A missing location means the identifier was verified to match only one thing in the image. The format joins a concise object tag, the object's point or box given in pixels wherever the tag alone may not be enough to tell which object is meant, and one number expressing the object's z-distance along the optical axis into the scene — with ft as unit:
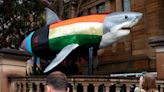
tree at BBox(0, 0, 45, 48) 44.88
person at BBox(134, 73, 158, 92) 13.57
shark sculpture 31.73
